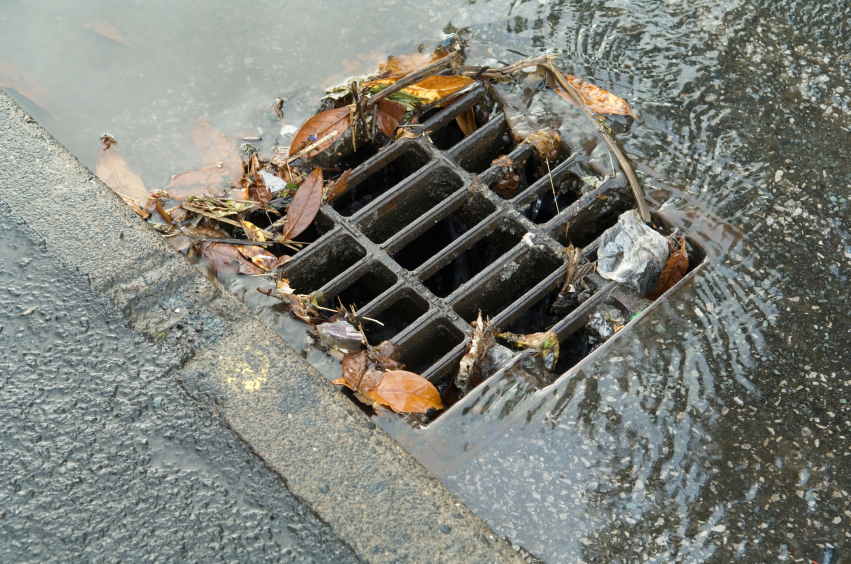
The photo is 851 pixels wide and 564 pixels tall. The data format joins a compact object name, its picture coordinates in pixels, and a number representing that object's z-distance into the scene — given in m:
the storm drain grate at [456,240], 2.13
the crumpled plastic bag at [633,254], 2.10
